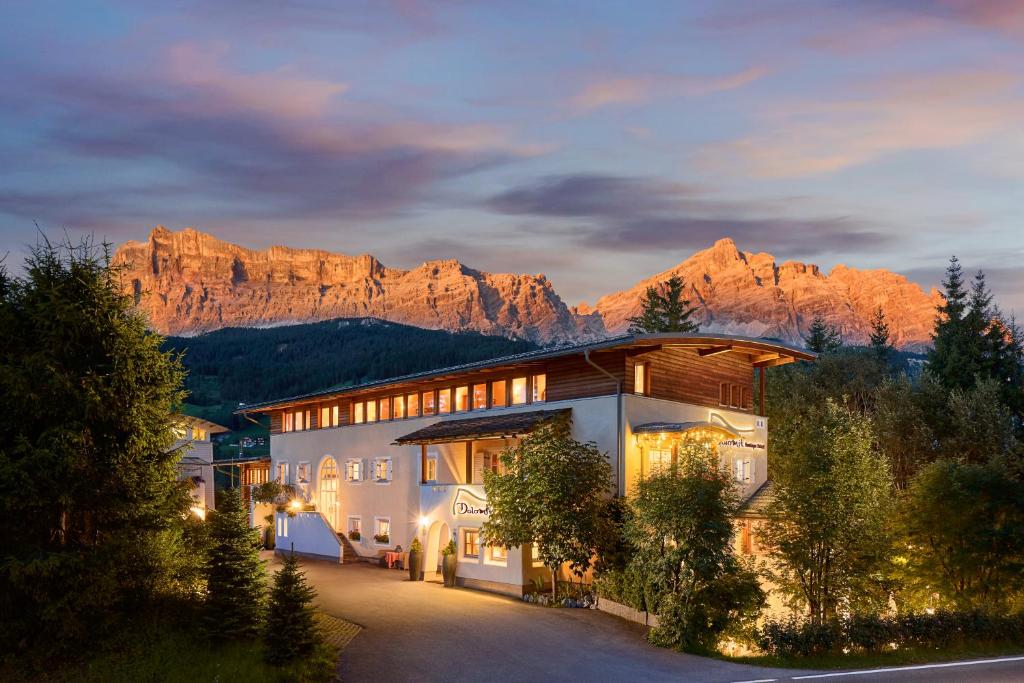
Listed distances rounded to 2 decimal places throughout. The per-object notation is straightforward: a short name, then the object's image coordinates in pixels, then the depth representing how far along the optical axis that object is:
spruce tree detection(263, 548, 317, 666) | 18.53
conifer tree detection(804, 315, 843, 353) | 87.88
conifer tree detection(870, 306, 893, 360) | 88.56
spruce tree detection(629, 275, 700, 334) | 77.75
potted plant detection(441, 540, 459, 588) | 33.47
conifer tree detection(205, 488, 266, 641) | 19.39
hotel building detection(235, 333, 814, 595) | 31.92
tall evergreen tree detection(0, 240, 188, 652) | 18.27
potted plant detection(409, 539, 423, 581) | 35.44
